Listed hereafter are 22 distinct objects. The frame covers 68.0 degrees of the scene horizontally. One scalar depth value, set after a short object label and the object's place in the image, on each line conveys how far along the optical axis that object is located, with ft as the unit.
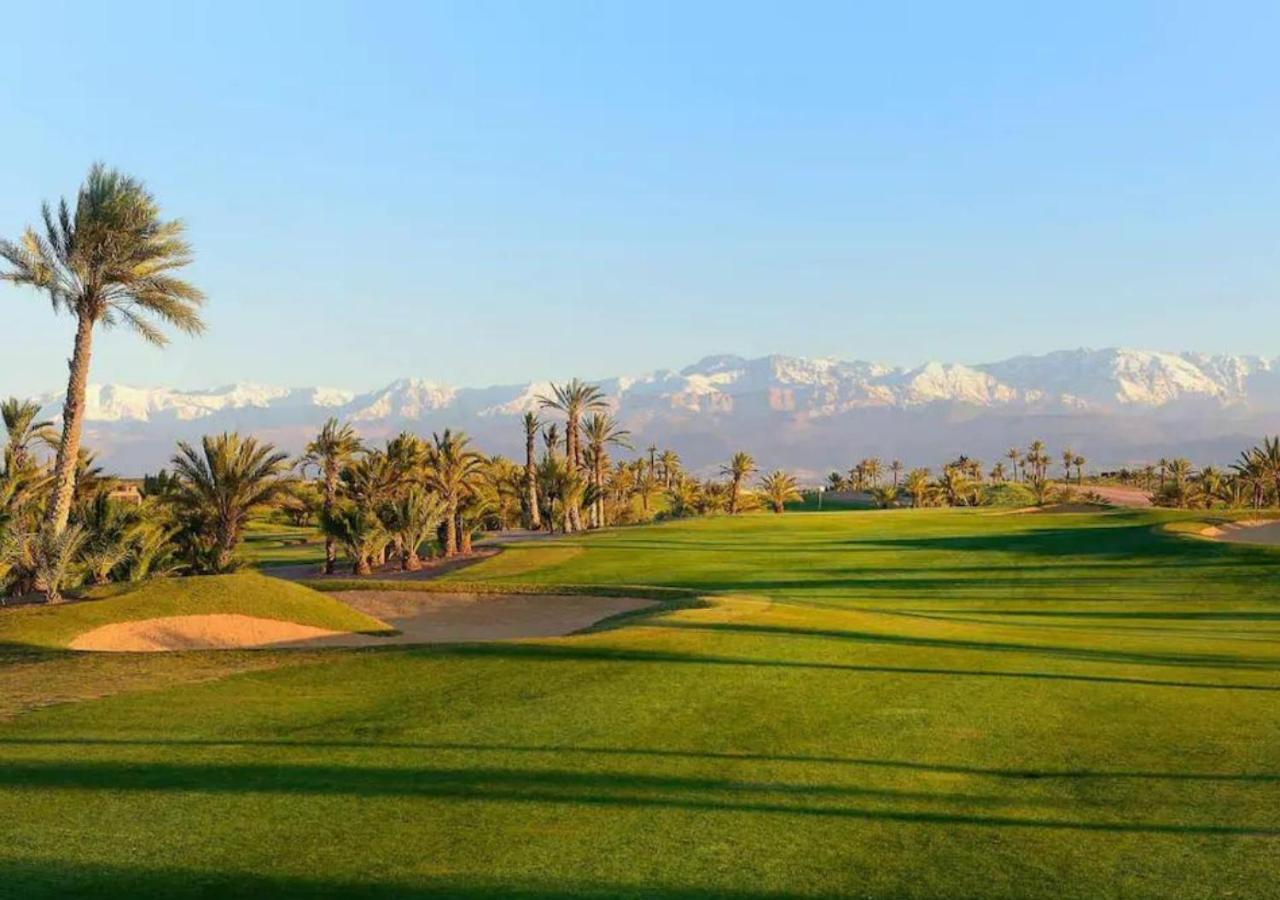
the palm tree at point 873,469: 583.58
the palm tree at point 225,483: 129.39
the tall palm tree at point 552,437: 335.75
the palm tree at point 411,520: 177.68
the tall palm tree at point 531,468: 278.46
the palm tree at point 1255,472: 282.97
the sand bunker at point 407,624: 73.10
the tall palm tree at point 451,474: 207.51
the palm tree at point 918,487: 415.50
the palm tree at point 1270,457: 273.54
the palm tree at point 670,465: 504.02
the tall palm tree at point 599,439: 314.08
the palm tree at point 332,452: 202.90
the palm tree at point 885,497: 419.33
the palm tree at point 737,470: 385.09
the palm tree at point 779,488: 375.45
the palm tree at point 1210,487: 323.57
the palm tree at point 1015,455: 619.26
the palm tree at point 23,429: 165.58
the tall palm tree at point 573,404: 297.12
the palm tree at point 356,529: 172.45
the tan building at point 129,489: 310.98
